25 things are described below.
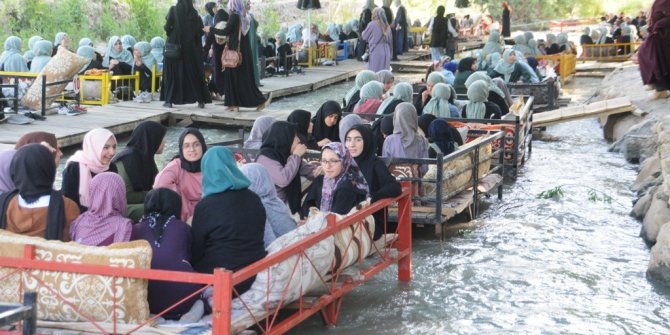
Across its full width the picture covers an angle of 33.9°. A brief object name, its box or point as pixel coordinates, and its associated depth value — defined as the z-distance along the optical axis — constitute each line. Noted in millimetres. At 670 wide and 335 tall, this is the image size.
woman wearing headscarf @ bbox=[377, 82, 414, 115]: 10109
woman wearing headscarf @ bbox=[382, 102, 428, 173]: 8172
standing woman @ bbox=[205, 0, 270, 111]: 13398
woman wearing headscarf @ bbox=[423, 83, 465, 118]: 10547
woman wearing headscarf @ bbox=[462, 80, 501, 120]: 10961
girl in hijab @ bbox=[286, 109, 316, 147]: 8305
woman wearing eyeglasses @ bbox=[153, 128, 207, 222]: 6378
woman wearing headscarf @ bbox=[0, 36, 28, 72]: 14156
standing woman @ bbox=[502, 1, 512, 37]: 31469
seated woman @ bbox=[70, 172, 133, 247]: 5102
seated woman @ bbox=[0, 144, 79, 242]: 5133
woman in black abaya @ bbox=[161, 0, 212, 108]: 13812
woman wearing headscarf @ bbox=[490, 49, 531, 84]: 15094
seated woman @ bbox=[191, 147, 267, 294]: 5121
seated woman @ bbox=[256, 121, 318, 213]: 6996
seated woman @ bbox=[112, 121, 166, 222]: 6316
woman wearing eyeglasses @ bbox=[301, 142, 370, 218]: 6457
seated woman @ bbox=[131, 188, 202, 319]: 4891
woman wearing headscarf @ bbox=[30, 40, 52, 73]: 14203
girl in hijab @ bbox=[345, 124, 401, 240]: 6723
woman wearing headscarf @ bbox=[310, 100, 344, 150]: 8680
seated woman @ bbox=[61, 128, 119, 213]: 5883
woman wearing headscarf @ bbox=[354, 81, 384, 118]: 10595
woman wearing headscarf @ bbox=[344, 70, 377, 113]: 11282
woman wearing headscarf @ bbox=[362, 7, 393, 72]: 17906
